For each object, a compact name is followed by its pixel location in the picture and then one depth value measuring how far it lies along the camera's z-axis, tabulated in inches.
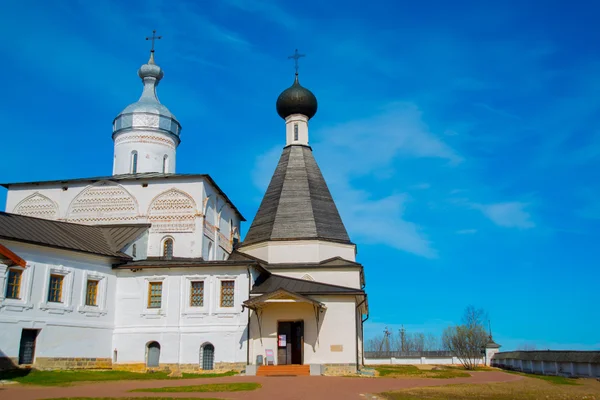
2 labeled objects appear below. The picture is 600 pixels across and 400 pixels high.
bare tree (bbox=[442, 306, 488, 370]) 1412.4
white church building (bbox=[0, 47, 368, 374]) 775.7
